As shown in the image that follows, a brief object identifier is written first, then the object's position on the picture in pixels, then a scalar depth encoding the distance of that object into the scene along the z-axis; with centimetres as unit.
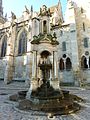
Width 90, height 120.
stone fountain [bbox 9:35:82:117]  753
